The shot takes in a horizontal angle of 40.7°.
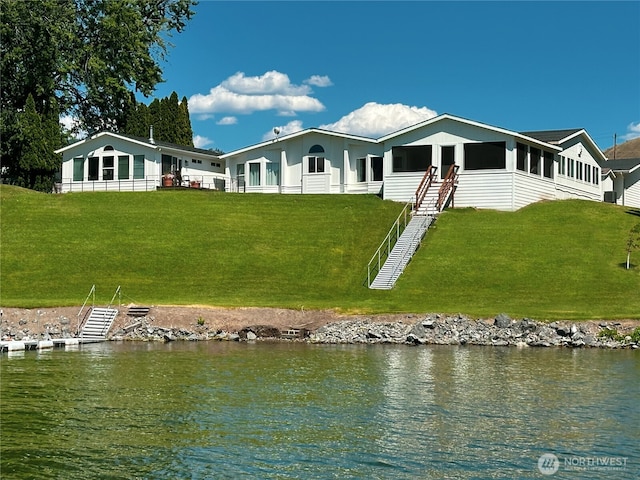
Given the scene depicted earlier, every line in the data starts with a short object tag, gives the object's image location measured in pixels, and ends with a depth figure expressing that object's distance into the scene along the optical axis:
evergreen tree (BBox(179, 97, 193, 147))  89.88
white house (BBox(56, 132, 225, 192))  66.69
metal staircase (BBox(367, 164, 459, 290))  45.92
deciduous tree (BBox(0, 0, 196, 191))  73.75
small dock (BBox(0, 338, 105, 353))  34.50
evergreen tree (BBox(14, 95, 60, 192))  69.94
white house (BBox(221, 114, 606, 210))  57.47
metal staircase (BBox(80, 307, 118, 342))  38.00
